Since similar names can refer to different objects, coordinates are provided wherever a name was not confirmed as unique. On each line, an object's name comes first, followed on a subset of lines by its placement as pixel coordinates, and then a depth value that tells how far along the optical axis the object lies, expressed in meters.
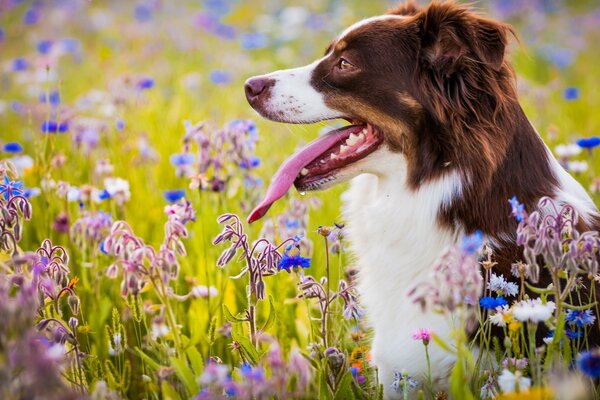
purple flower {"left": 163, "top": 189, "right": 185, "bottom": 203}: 3.74
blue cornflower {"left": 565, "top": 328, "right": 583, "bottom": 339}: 2.29
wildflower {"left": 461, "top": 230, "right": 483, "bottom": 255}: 1.79
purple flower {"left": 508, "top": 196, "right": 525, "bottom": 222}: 2.00
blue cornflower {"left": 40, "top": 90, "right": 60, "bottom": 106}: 5.83
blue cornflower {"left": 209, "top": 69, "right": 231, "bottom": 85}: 7.08
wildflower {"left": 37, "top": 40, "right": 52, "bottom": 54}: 6.91
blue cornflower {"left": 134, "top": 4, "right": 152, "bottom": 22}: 10.91
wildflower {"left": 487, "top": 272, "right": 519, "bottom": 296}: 2.31
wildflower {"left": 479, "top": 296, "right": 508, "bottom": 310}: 2.20
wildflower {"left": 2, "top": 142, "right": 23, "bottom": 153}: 4.33
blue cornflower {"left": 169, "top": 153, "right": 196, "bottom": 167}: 3.78
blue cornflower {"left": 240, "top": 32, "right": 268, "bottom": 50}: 7.67
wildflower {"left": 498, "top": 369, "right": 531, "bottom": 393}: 1.93
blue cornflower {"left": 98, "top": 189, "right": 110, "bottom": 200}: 3.51
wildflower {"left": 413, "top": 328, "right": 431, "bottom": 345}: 2.31
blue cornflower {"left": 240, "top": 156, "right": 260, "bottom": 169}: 3.55
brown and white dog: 2.60
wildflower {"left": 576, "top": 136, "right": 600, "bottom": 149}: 3.76
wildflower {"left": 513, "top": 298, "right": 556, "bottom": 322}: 2.03
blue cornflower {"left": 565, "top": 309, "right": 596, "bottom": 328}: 2.27
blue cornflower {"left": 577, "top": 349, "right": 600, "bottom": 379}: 1.75
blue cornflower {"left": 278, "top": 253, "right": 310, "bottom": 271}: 2.46
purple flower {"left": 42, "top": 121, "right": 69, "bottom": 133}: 3.89
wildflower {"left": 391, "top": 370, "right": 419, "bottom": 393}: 2.44
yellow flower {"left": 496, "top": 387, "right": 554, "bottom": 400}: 1.85
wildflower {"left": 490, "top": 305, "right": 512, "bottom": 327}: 2.15
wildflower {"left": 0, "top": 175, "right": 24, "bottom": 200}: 2.33
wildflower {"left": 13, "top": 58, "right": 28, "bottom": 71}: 6.84
